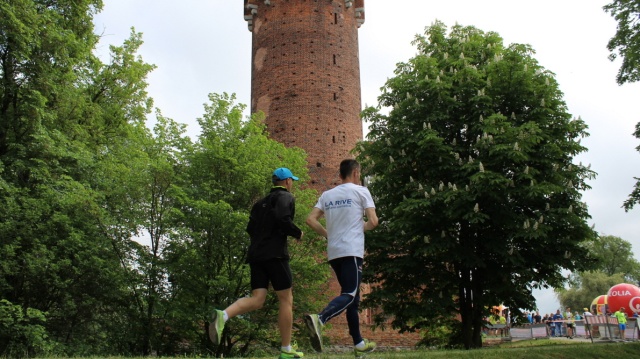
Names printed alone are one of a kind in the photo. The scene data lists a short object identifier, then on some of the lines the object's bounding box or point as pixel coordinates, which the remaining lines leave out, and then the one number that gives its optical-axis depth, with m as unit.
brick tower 25.28
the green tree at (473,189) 13.28
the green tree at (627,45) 14.50
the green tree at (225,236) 16.48
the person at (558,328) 25.40
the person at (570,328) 24.27
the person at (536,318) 33.03
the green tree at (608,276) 55.34
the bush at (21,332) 13.91
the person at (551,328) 25.33
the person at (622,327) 15.83
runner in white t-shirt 5.48
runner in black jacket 5.41
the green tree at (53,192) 15.27
